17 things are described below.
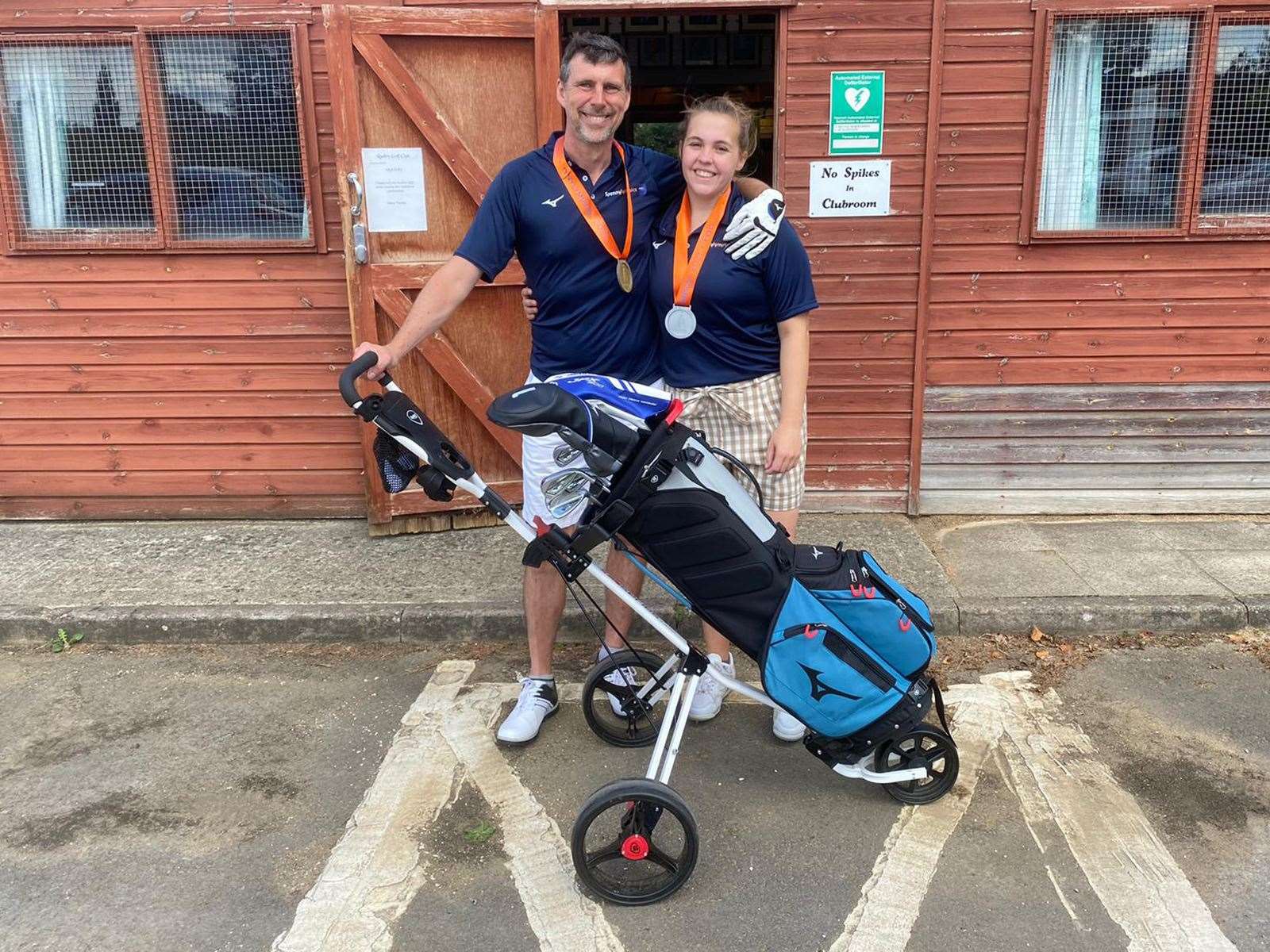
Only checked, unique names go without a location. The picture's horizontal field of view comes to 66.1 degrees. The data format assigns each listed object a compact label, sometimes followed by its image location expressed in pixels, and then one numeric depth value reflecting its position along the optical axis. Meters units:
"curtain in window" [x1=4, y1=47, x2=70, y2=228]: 4.99
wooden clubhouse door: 4.59
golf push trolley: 2.61
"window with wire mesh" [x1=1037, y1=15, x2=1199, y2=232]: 4.86
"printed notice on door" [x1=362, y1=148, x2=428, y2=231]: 4.76
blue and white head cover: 2.63
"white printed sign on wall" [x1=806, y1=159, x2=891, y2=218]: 4.97
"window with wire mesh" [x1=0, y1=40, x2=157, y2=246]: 4.98
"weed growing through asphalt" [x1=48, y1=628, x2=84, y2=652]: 4.28
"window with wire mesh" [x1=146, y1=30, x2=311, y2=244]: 4.92
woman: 2.99
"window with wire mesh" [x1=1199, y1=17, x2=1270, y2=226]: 4.85
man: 3.12
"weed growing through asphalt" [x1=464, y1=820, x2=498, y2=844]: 2.96
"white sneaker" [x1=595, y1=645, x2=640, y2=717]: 3.39
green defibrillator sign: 4.88
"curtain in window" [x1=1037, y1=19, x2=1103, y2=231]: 4.89
